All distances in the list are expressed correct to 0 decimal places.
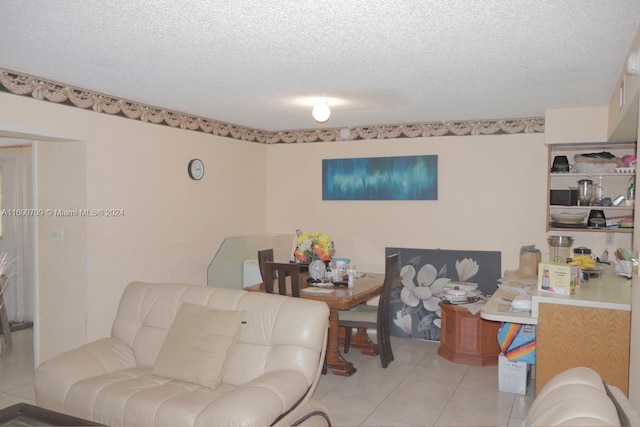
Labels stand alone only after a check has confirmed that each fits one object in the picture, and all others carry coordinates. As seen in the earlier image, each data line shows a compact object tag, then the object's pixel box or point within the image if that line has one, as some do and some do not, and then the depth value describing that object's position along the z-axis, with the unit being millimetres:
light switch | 4168
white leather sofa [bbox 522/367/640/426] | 1463
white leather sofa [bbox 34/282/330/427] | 2461
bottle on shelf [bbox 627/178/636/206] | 4453
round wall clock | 5137
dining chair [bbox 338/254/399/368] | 4402
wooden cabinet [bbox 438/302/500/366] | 4535
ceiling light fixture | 4199
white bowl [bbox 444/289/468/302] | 4777
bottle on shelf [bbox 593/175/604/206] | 4688
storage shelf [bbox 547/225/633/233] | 4516
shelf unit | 4641
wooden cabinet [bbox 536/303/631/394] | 3061
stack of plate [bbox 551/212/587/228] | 4734
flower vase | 4586
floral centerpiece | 4711
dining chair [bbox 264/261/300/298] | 4031
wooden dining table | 4000
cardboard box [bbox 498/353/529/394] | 3779
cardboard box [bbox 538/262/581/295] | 3227
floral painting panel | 5285
